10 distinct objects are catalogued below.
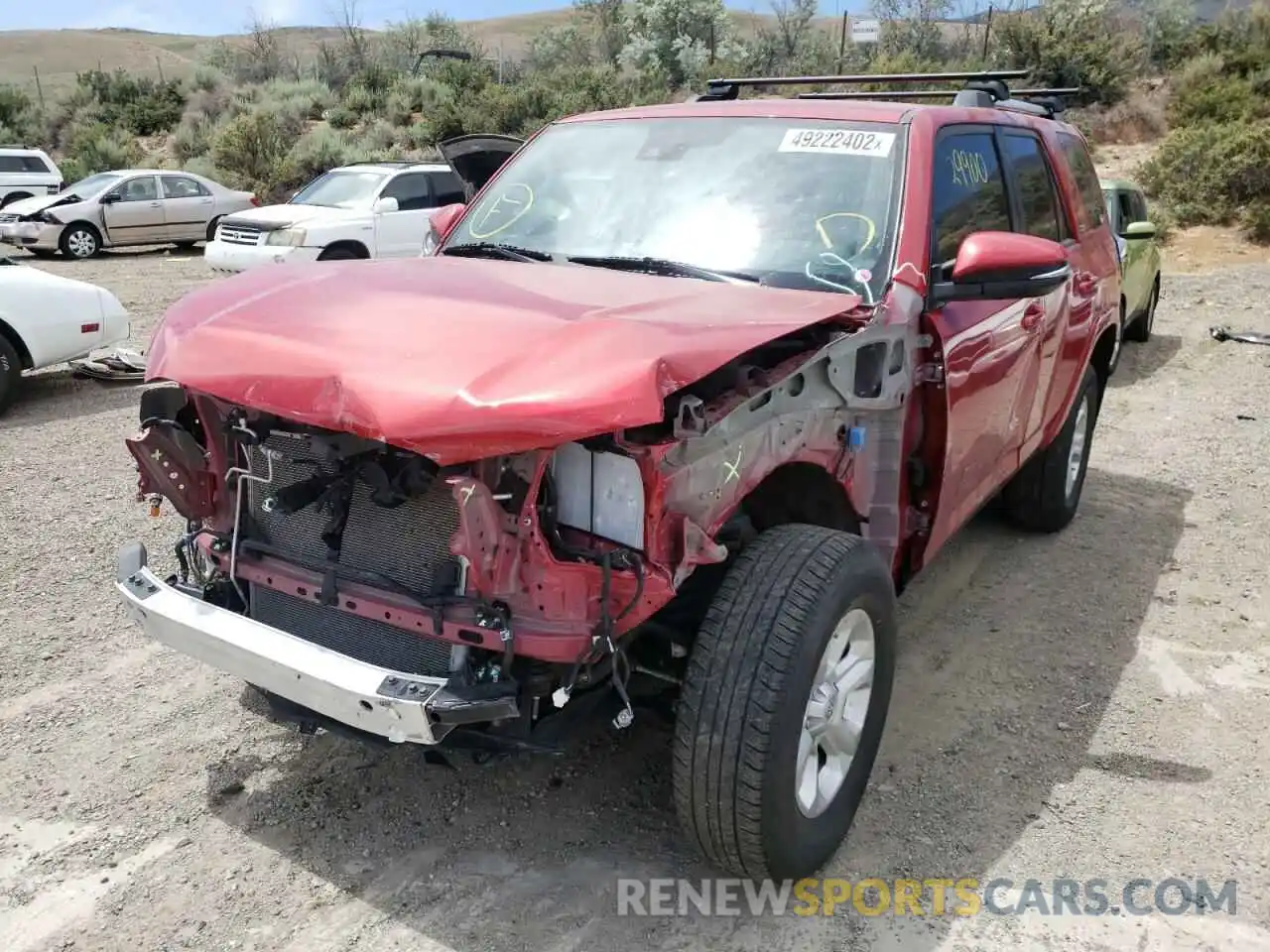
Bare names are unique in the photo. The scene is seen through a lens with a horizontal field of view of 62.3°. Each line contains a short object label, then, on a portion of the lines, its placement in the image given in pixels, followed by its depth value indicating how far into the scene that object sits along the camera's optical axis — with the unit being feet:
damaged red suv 7.69
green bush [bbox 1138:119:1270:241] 54.65
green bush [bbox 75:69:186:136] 112.06
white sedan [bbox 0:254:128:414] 24.44
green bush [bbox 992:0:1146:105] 79.82
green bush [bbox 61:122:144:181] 90.89
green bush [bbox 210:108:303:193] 85.30
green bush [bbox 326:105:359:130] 103.09
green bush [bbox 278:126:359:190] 83.97
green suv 31.35
